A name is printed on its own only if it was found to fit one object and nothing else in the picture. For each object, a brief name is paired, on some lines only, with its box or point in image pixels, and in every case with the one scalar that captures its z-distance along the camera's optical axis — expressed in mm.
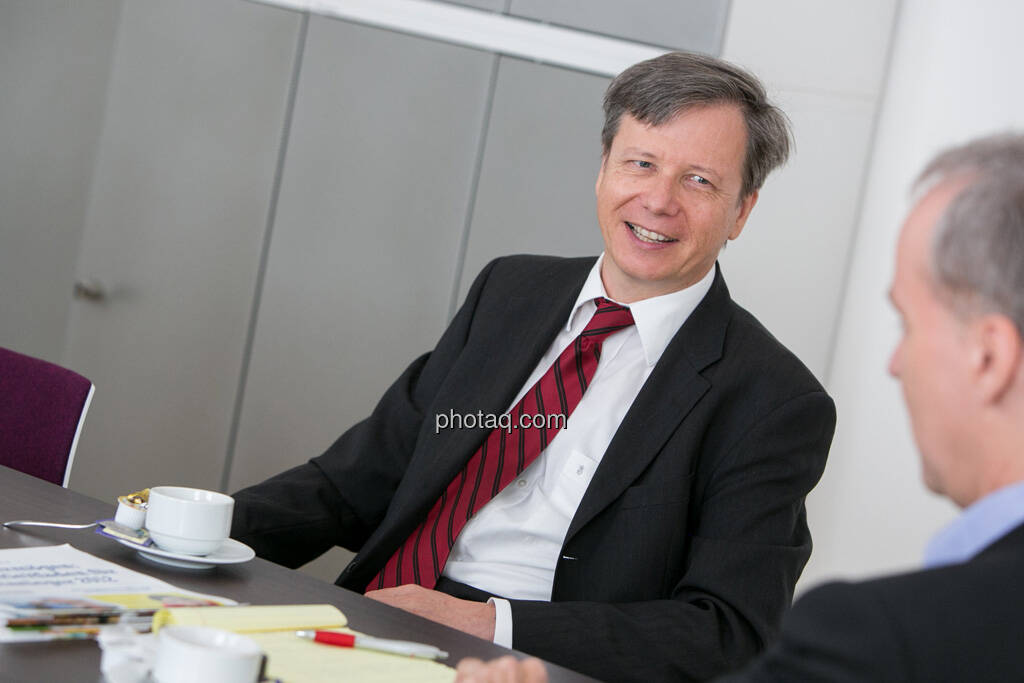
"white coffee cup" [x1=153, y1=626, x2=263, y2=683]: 2109
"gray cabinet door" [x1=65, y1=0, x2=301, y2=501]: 4782
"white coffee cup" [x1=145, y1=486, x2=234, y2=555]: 2446
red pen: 2282
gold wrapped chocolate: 2509
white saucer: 2434
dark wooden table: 2360
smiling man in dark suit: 2657
